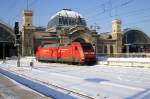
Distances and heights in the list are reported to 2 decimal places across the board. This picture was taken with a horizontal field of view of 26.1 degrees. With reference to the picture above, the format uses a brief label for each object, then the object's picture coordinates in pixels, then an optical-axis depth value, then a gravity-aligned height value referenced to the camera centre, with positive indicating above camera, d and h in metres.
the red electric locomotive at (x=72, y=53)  46.24 -0.06
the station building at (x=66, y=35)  111.81 +6.69
